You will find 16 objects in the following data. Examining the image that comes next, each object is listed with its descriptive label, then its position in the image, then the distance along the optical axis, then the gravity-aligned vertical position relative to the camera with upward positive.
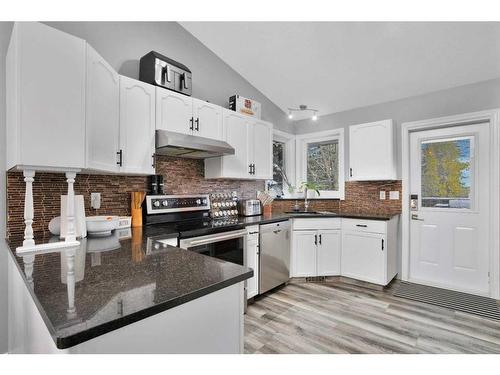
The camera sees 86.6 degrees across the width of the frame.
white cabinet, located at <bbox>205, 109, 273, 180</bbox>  3.04 +0.47
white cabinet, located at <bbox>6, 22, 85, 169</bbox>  1.43 +0.51
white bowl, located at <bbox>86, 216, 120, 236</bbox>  1.89 -0.27
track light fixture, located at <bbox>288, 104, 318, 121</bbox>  3.86 +1.17
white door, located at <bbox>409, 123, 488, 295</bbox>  2.98 -0.24
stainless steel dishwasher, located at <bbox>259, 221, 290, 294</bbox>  2.93 -0.78
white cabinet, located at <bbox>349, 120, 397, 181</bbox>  3.35 +0.48
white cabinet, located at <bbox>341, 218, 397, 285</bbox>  3.11 -0.76
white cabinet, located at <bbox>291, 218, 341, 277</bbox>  3.38 -0.76
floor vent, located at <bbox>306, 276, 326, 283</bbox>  3.42 -1.18
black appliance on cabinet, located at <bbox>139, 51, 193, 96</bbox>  2.46 +1.11
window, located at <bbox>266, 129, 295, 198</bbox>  4.26 +0.39
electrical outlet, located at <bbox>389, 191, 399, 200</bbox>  3.48 -0.09
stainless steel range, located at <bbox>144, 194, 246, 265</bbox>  2.24 -0.35
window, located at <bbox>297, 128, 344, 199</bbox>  4.02 +0.43
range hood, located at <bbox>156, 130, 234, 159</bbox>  2.34 +0.40
